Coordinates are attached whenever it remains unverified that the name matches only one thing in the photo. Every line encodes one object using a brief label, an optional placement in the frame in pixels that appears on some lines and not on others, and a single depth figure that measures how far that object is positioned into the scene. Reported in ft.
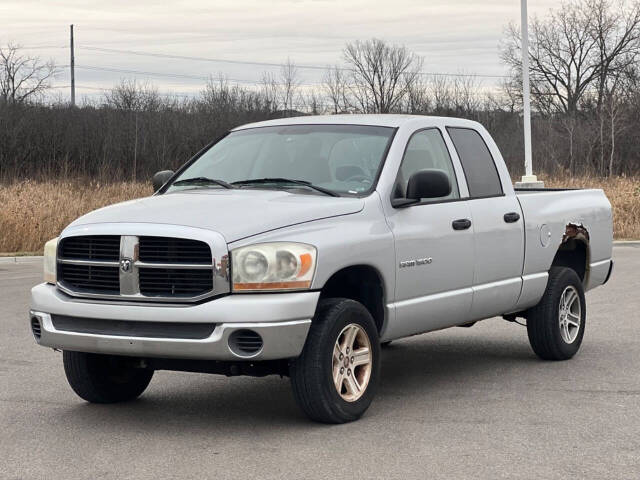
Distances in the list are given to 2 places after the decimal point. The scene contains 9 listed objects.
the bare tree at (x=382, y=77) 231.71
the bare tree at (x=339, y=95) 218.79
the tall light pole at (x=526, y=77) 98.78
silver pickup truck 22.04
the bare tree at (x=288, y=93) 203.95
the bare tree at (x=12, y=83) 199.41
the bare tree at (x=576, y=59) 230.48
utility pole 246.02
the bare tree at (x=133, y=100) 190.32
